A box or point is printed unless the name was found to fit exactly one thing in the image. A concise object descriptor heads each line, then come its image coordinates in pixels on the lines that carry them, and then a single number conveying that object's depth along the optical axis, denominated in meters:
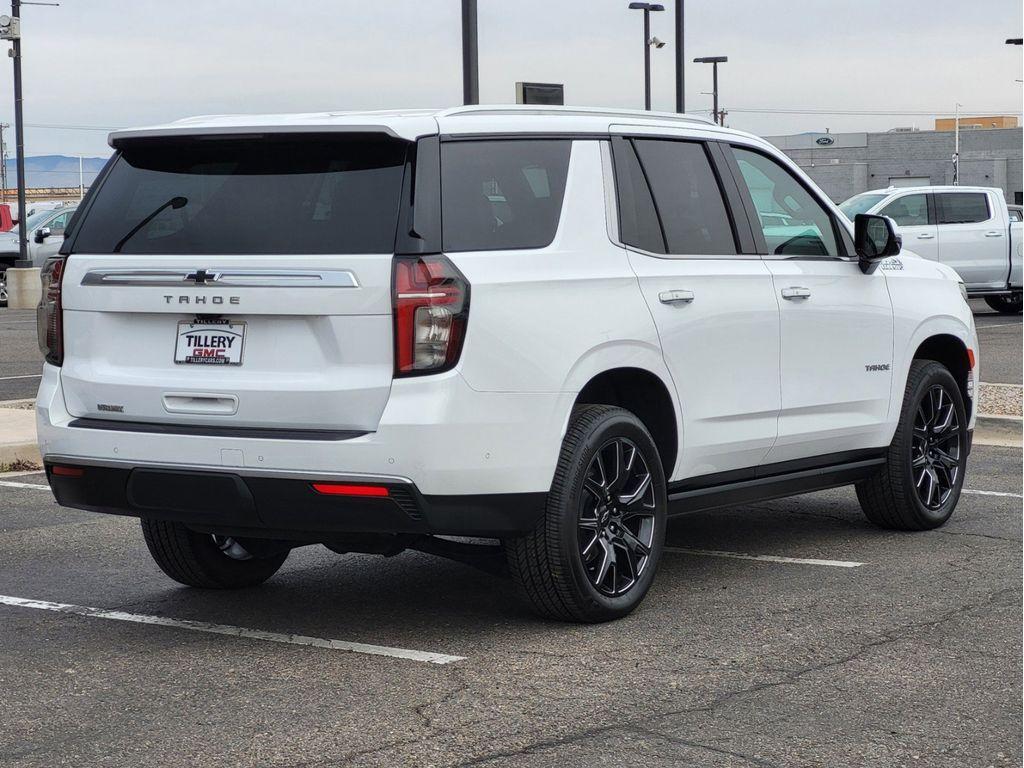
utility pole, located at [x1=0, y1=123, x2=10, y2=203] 98.40
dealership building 87.00
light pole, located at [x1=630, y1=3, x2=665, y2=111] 39.28
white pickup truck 24.80
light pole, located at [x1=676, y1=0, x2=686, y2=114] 30.20
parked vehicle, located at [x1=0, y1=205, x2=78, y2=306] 31.30
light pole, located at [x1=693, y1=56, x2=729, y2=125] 51.78
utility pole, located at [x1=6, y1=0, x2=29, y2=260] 31.16
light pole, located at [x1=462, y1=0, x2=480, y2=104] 17.47
